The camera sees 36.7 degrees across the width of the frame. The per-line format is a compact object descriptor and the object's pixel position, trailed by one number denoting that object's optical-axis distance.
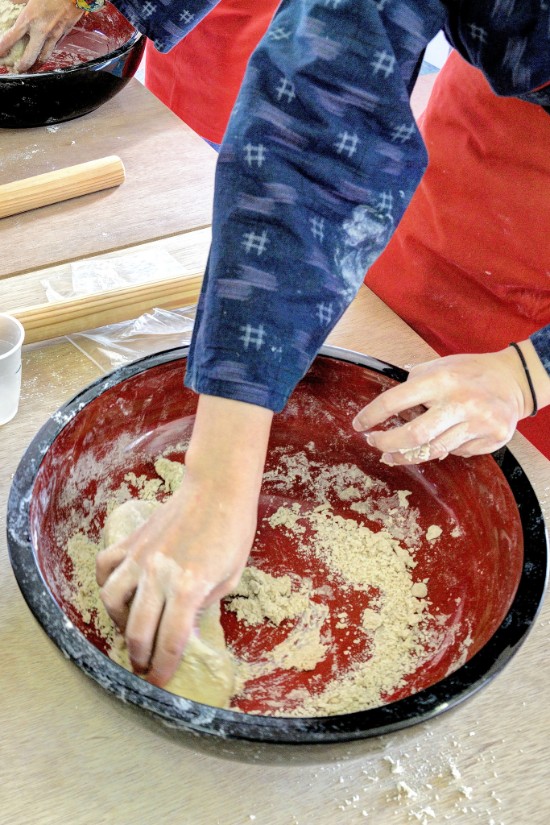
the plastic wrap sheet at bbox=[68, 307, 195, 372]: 1.08
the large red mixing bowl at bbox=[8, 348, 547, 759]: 0.60
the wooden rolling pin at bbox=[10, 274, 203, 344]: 1.04
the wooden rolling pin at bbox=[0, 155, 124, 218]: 1.24
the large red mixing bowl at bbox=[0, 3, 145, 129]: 1.32
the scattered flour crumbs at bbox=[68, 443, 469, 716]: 0.77
